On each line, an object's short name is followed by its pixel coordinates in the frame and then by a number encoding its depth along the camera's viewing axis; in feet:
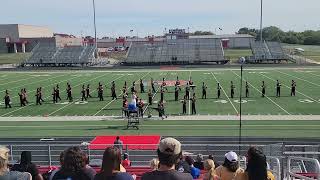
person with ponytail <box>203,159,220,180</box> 16.33
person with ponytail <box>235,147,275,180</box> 14.43
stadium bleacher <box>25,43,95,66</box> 227.81
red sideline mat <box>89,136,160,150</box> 53.36
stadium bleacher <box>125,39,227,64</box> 230.52
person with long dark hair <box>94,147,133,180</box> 12.99
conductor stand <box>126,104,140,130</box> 68.39
